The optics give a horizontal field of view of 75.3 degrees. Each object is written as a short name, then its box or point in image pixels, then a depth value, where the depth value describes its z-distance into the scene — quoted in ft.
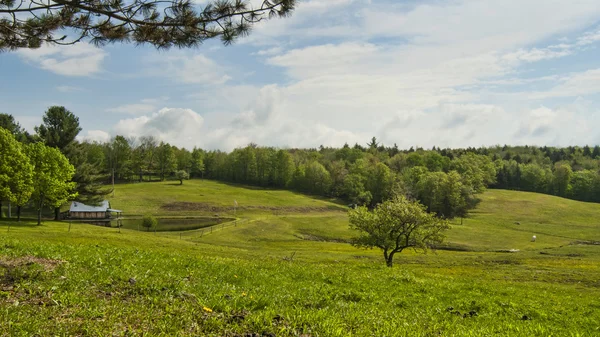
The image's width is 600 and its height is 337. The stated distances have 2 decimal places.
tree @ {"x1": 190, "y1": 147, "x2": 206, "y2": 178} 586.90
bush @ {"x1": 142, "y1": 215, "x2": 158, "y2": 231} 246.47
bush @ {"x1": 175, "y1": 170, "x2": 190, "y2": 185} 498.69
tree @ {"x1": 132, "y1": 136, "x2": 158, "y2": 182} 517.55
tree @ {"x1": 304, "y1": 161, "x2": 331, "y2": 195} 510.58
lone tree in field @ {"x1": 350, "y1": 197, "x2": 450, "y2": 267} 131.44
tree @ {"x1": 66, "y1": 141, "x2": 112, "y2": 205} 241.14
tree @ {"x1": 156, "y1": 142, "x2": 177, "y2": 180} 539.29
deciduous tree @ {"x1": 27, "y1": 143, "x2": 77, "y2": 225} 190.39
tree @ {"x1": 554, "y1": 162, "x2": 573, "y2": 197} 569.64
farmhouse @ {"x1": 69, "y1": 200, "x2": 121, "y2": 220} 271.14
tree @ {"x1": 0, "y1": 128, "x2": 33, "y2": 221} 171.42
